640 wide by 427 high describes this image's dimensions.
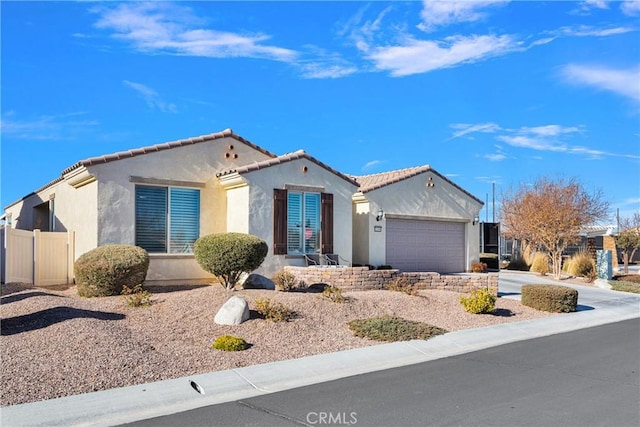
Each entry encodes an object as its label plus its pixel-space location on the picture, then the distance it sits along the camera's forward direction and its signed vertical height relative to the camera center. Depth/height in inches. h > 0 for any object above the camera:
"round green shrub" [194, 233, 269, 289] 530.3 -16.0
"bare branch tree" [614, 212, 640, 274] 1255.5 -8.2
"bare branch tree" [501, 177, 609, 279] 1064.8 +45.4
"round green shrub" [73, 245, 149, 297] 506.9 -30.4
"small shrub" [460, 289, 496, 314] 553.0 -65.0
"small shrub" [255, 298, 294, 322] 440.1 -58.7
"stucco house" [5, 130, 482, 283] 607.5 +42.1
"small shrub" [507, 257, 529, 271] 1218.9 -60.1
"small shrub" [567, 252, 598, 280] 1075.3 -55.8
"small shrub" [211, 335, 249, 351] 374.6 -71.5
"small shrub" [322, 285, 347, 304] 510.6 -52.8
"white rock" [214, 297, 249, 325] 422.9 -57.3
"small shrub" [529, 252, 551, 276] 1109.1 -54.0
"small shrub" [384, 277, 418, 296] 598.1 -53.7
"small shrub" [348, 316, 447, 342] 440.5 -75.2
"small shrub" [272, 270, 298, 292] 576.7 -45.6
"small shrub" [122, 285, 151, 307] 453.2 -50.0
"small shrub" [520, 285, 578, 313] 615.8 -67.5
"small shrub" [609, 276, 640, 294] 881.8 -80.3
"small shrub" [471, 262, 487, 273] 940.6 -49.8
